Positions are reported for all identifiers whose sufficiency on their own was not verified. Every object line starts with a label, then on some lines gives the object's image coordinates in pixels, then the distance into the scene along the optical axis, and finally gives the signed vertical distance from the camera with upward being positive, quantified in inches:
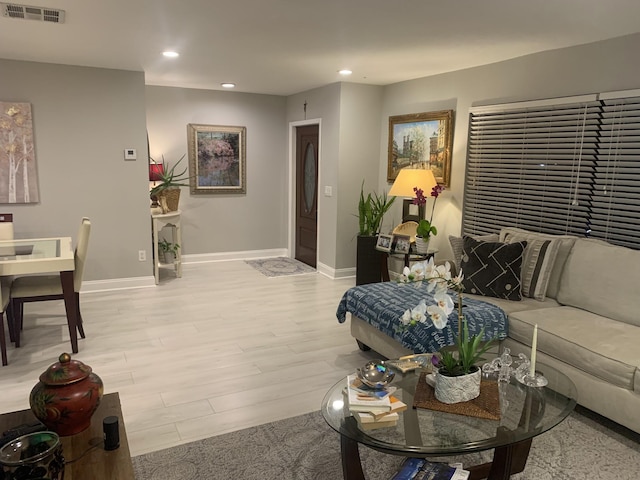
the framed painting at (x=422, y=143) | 192.4 +10.6
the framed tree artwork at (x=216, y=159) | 257.6 +2.8
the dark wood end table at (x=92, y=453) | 63.9 -40.6
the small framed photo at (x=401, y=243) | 180.7 -28.3
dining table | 132.5 -28.3
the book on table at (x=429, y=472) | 76.2 -48.0
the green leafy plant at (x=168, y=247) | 234.1 -40.2
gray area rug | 89.8 -56.3
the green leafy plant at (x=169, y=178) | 226.2 -7.5
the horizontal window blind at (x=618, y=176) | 129.7 -1.3
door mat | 247.4 -53.7
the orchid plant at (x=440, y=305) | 76.4 -22.1
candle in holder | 84.4 -34.5
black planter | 208.2 -39.9
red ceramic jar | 68.3 -33.1
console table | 217.8 -31.8
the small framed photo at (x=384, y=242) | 185.9 -28.8
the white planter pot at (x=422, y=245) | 177.0 -28.0
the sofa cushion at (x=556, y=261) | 137.3 -25.5
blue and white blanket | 116.0 -37.8
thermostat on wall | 203.5 +3.6
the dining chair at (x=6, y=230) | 168.1 -24.3
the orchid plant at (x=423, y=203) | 173.3 -12.9
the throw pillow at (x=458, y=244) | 155.0 -24.2
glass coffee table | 70.5 -39.4
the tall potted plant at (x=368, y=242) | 208.5 -32.0
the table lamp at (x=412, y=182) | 183.0 -5.3
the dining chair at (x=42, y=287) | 142.4 -37.5
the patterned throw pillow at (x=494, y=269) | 136.9 -28.4
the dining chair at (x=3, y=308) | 130.6 -40.7
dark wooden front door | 257.9 -15.2
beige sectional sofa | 100.8 -36.9
